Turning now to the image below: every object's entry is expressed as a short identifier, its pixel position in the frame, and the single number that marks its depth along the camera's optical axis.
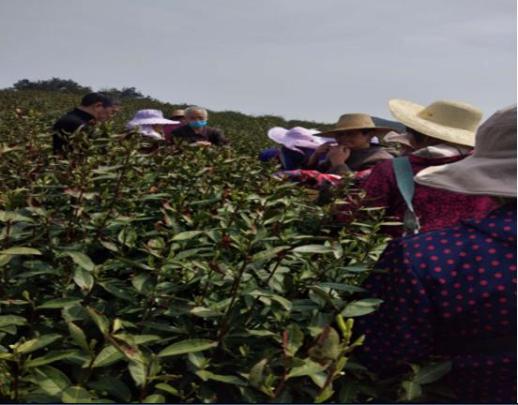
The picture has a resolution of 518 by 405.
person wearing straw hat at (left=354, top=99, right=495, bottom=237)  2.70
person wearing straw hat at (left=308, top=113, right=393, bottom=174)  4.24
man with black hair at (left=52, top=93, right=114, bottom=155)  5.12
